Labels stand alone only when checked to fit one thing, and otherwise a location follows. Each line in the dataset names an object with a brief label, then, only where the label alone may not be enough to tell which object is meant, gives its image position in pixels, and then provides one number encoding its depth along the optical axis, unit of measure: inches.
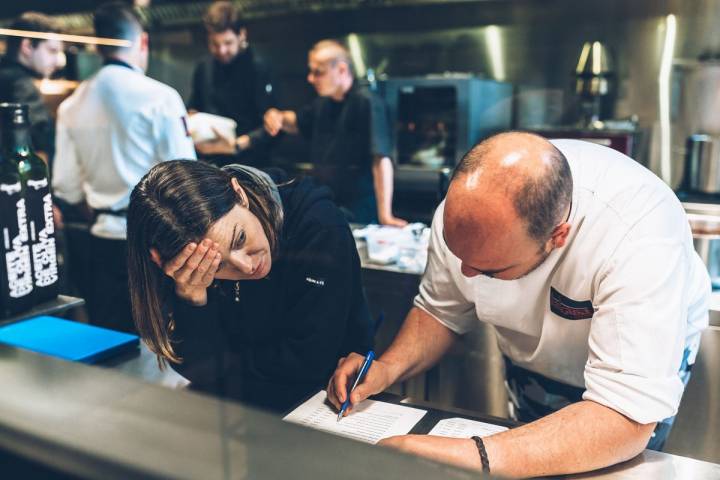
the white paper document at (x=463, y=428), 37.8
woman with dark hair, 40.7
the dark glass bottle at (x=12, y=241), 42.9
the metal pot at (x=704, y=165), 106.3
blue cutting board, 40.6
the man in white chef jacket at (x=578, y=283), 35.9
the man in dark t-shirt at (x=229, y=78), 107.6
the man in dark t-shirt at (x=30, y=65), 57.0
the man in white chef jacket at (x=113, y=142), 60.9
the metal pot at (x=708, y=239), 65.9
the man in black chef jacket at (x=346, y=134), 98.5
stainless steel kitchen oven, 128.0
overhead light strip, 54.8
